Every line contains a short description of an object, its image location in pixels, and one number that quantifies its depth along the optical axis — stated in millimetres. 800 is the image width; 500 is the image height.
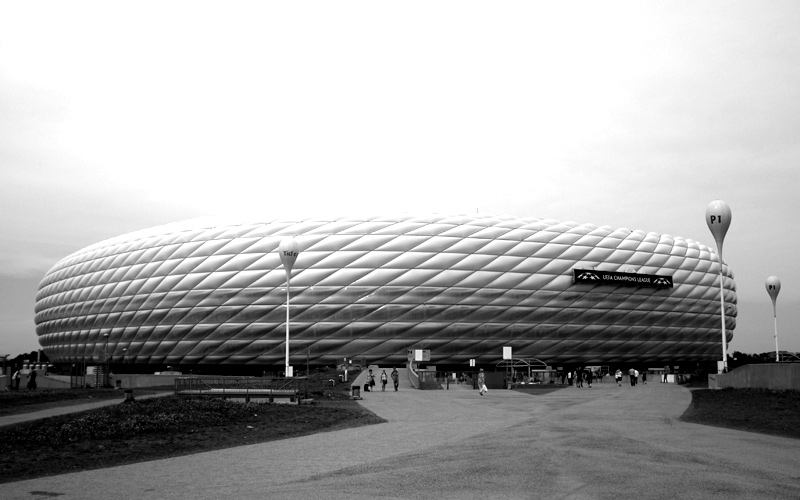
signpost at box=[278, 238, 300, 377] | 44594
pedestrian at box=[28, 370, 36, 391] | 38375
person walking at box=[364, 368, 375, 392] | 35562
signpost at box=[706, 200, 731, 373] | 34625
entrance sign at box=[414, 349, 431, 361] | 48094
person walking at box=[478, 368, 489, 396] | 33125
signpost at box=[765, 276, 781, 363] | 56438
